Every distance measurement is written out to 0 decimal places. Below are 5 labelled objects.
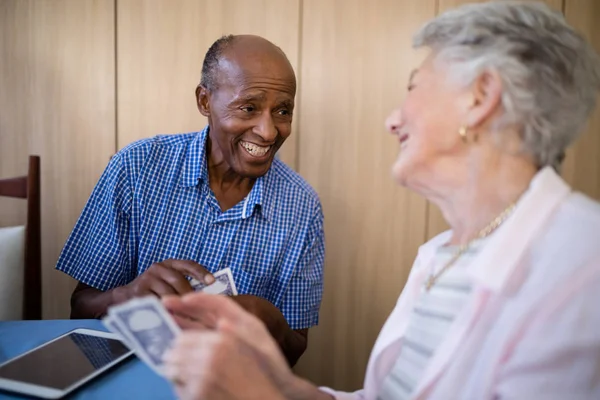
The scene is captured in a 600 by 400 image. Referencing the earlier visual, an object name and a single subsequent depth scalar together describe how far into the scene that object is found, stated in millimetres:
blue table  777
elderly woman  596
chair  1496
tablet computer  750
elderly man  1523
